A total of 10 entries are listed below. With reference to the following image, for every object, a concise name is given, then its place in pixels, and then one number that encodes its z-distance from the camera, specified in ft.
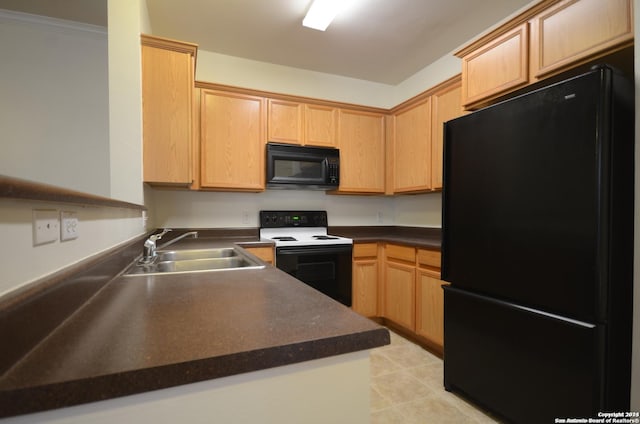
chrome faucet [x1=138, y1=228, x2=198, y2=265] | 4.85
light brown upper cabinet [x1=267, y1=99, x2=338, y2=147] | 9.18
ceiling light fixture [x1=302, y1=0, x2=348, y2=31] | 6.88
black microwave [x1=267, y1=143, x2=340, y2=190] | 8.96
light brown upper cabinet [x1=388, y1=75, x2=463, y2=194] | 8.20
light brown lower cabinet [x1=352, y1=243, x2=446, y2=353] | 7.57
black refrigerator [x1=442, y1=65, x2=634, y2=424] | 3.78
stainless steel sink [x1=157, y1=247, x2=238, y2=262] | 6.00
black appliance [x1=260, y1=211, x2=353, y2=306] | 8.38
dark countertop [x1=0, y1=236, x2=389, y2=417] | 1.38
